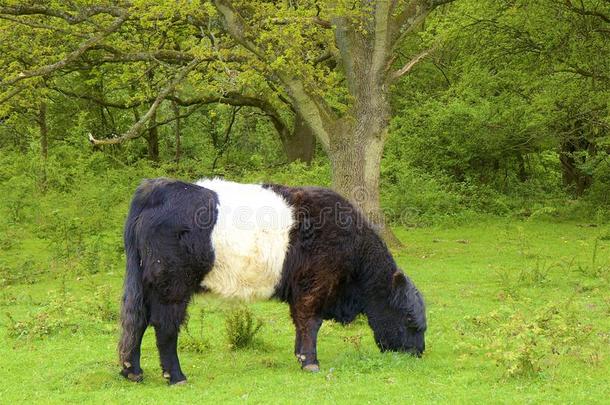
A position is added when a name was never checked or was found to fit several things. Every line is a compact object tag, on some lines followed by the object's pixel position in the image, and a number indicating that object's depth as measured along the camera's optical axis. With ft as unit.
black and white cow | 25.71
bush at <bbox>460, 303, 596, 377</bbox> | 25.18
